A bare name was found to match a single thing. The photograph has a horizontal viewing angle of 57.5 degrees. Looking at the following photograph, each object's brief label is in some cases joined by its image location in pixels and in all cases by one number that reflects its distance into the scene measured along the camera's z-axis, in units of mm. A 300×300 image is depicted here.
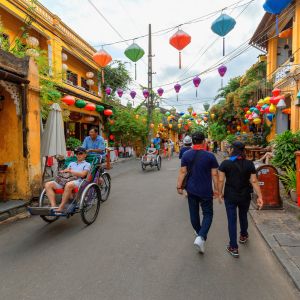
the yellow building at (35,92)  6570
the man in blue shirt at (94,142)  7205
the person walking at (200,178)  3969
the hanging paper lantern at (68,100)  11648
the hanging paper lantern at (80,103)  13421
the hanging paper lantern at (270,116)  14210
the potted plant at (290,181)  6395
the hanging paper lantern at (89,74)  18659
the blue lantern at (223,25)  6797
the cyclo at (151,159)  14117
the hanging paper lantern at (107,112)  17438
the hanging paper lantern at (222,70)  9641
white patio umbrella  7148
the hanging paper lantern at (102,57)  9211
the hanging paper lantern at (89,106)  14430
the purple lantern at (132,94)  16484
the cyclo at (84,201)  4691
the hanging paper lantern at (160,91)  15926
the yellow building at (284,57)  12217
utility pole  20359
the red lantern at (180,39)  7759
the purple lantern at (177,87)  13055
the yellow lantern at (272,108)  11617
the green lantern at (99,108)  16094
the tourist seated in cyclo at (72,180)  4875
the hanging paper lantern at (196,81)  10891
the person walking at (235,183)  3898
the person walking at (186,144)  8073
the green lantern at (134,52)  8859
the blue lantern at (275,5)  5482
